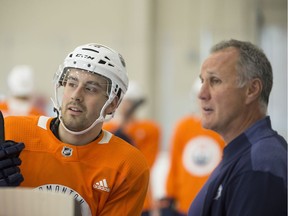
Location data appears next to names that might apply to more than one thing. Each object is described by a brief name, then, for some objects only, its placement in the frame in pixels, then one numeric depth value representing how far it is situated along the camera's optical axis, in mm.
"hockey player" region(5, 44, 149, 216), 3771
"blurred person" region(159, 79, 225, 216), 8758
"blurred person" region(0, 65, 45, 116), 9000
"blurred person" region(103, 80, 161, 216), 10083
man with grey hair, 3543
